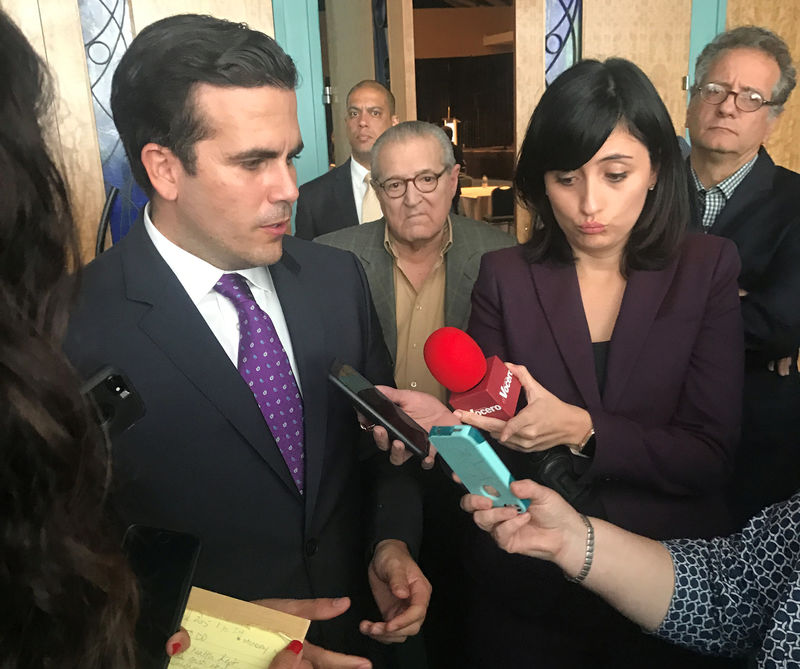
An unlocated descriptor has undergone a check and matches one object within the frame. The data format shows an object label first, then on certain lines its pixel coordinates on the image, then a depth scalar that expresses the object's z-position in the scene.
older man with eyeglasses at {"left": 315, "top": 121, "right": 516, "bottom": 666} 2.30
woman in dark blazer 1.33
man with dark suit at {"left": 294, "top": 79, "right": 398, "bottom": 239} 3.35
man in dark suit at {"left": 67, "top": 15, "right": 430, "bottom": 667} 1.15
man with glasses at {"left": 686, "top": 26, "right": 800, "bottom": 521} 1.83
